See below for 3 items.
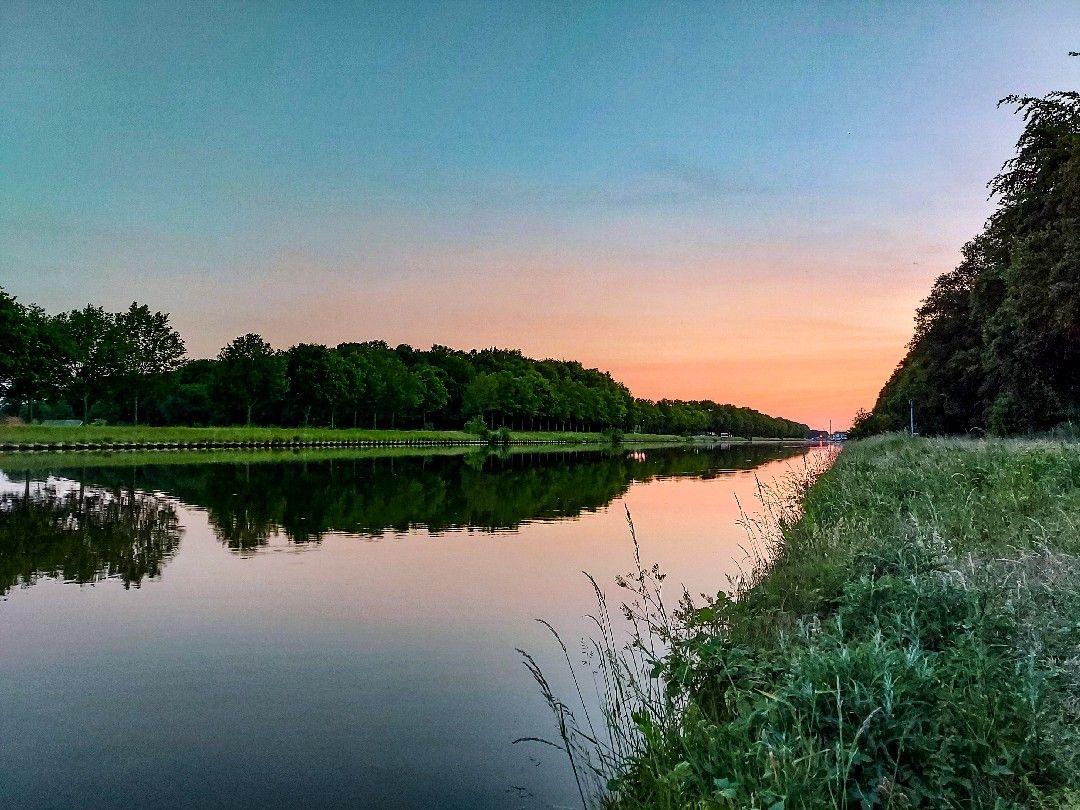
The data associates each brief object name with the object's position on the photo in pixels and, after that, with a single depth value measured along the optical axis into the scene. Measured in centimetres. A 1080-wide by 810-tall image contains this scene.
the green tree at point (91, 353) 8775
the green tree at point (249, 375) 10069
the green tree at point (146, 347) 9344
